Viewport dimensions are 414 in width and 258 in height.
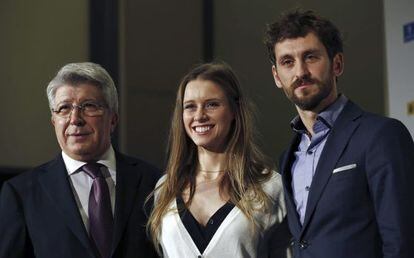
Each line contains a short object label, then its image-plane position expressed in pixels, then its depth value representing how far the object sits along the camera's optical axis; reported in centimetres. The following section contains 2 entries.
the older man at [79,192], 525
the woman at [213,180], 537
